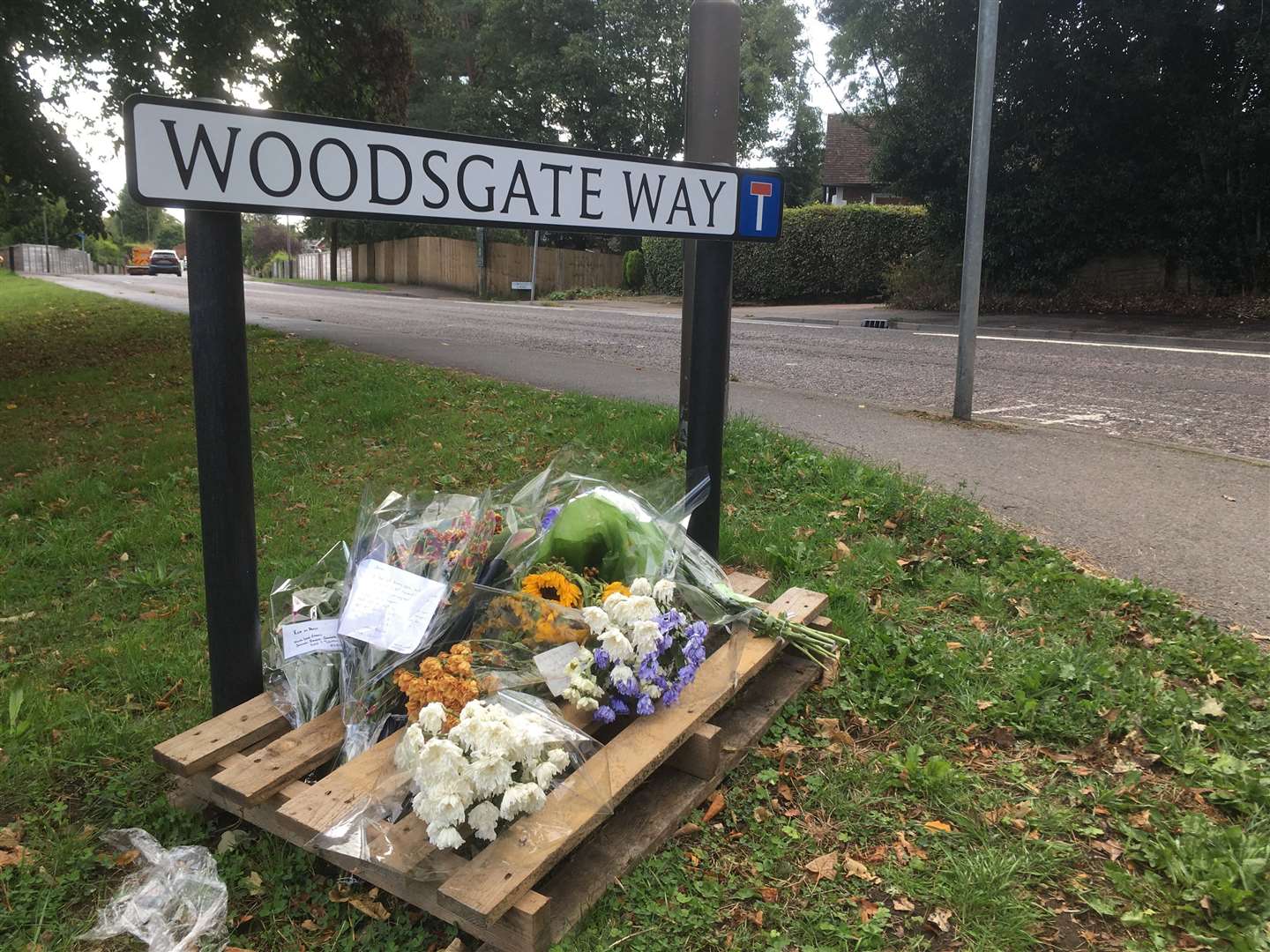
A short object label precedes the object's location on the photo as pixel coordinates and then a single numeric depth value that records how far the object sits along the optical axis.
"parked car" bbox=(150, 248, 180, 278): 57.75
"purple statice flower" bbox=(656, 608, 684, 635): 2.57
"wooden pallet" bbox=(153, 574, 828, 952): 1.91
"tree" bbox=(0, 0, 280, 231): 10.32
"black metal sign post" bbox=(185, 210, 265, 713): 2.20
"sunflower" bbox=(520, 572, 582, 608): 2.69
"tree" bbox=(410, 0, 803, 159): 35.00
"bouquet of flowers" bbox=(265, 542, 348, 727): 2.57
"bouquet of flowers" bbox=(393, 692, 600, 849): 1.97
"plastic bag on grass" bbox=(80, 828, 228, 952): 2.08
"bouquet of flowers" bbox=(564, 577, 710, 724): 2.39
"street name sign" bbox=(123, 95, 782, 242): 1.99
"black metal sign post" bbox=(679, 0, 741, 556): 3.14
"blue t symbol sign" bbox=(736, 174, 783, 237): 3.03
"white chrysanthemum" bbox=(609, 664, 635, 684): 2.39
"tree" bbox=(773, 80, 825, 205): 42.53
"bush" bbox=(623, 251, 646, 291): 34.69
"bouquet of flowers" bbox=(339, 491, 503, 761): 2.45
